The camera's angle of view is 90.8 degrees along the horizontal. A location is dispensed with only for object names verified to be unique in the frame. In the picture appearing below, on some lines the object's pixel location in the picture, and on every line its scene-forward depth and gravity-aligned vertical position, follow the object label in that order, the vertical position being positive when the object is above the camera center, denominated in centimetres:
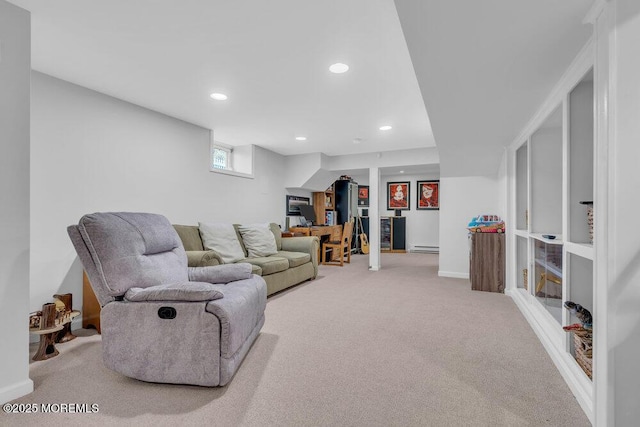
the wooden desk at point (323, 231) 575 -33
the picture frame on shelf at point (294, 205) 604 +17
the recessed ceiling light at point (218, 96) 304 +115
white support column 559 -12
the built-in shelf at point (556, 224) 185 -6
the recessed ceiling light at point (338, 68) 244 +115
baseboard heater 797 -88
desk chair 610 -67
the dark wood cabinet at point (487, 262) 396 -60
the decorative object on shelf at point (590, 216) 166 +0
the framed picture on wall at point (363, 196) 877 +51
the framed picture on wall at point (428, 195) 813 +52
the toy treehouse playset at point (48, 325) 213 -79
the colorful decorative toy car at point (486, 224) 404 -12
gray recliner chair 173 -59
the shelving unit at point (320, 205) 678 +19
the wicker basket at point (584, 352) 160 -72
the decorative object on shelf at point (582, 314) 161 -51
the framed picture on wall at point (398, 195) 844 +53
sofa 341 -55
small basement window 490 +89
